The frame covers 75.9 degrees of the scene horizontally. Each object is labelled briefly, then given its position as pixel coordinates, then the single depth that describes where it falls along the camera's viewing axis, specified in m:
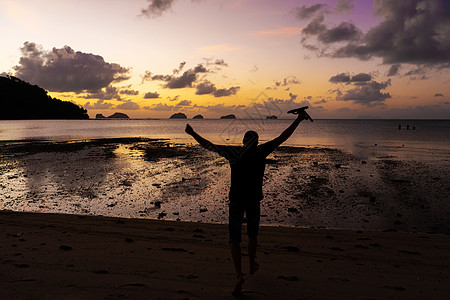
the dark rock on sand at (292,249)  6.98
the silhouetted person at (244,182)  4.53
